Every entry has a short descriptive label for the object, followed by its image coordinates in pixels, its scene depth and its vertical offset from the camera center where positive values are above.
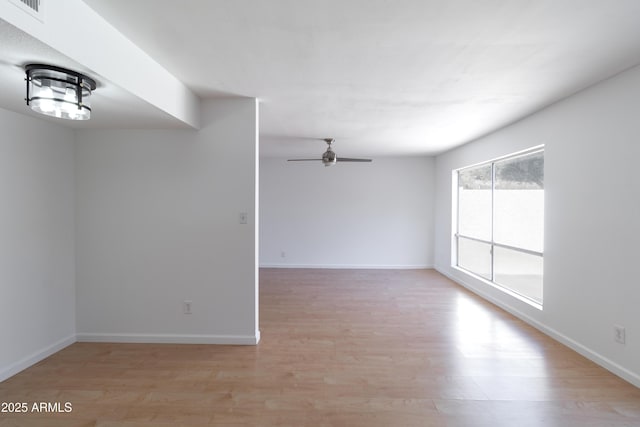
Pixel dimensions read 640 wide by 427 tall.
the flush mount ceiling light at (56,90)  1.66 +0.68
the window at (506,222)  3.74 -0.19
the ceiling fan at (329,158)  4.68 +0.79
